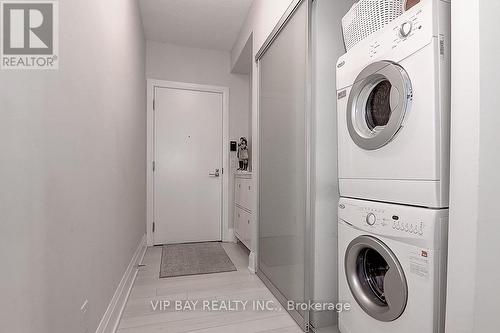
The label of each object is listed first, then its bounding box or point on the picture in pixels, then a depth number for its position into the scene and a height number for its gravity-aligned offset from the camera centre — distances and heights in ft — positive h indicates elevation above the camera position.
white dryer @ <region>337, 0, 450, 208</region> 2.95 +0.78
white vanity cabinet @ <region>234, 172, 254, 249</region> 8.87 -1.57
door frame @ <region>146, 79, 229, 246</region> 10.87 +0.74
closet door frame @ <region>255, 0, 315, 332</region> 4.96 -0.28
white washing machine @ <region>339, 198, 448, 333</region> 2.94 -1.36
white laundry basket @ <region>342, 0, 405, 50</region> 3.72 +2.33
